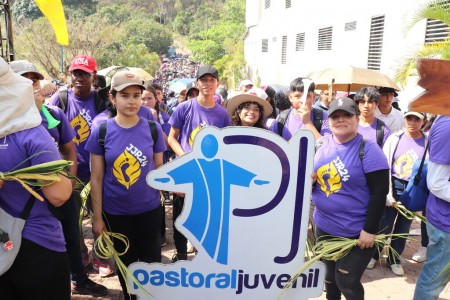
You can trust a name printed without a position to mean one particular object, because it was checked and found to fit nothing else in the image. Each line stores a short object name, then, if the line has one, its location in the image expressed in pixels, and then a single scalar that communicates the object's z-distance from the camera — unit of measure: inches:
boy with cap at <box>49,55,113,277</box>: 136.4
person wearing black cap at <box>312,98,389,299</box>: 94.5
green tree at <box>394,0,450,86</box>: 210.1
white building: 346.0
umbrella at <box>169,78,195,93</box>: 473.1
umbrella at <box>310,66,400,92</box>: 190.2
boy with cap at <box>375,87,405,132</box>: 172.7
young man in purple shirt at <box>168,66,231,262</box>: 138.0
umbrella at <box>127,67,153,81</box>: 231.0
